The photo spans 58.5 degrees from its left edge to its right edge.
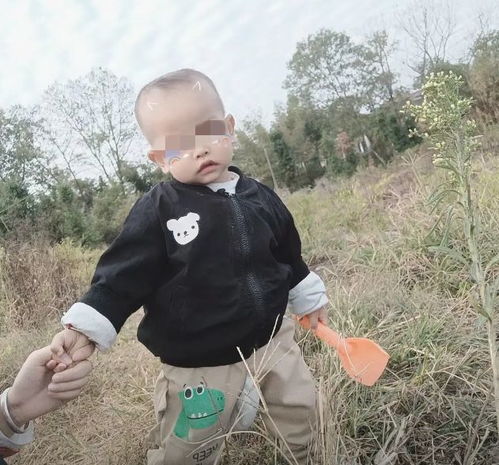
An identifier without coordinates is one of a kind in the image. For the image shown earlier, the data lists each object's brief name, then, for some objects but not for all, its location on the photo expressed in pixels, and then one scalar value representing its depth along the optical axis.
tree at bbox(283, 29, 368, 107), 26.58
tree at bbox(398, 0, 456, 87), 20.93
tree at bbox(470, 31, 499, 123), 10.91
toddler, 1.19
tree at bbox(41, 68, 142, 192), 20.84
